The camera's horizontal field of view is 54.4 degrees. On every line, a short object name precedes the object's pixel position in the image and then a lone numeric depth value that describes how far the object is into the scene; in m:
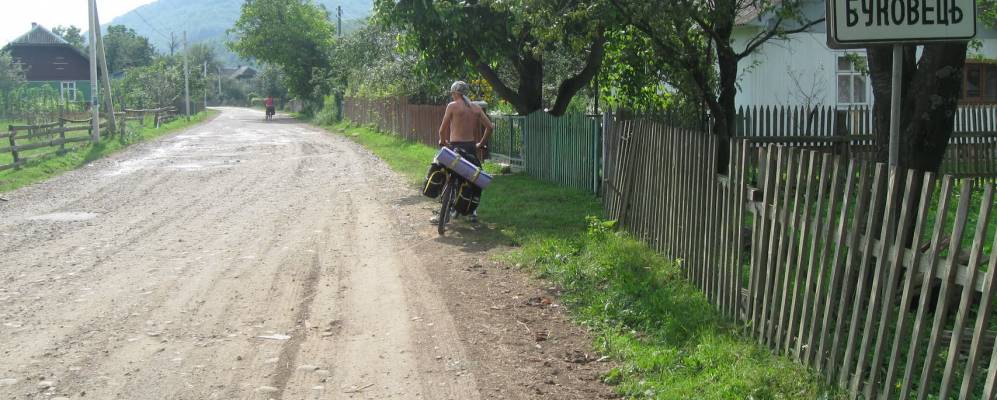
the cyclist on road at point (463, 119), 11.22
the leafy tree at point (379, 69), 27.50
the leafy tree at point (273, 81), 85.81
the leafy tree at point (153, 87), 60.97
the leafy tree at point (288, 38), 68.12
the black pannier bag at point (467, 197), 10.73
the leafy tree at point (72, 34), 125.88
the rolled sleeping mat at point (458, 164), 10.41
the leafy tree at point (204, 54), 146.00
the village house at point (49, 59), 76.38
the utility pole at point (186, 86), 61.59
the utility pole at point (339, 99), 52.57
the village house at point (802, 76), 18.83
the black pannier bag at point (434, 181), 10.73
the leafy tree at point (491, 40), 14.20
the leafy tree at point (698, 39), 10.85
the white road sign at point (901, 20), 4.69
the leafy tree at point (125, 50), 120.56
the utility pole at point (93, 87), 27.62
